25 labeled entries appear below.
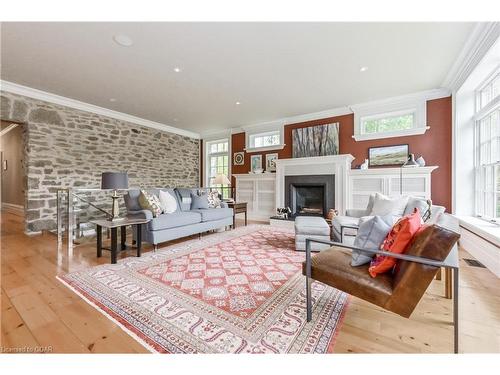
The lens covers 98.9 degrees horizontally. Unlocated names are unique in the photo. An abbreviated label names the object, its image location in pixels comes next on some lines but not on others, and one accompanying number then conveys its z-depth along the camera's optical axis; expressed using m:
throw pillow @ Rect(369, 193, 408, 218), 3.20
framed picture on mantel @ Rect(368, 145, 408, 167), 4.31
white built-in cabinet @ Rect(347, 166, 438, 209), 4.03
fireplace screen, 5.16
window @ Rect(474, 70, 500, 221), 2.99
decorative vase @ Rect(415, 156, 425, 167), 3.99
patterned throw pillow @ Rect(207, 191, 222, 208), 4.55
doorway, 5.84
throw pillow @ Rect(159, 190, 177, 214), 3.62
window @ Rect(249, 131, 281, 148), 6.00
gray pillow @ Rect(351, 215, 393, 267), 1.45
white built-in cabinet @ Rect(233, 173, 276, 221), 5.86
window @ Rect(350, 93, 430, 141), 4.13
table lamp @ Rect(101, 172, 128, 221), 2.94
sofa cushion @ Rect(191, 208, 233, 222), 3.95
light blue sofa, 3.14
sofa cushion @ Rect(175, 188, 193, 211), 4.18
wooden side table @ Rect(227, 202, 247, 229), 4.89
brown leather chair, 1.17
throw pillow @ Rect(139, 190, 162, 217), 3.33
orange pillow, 1.33
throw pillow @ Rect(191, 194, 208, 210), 4.34
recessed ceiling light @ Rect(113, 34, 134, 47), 2.50
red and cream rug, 1.33
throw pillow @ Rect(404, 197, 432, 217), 2.93
